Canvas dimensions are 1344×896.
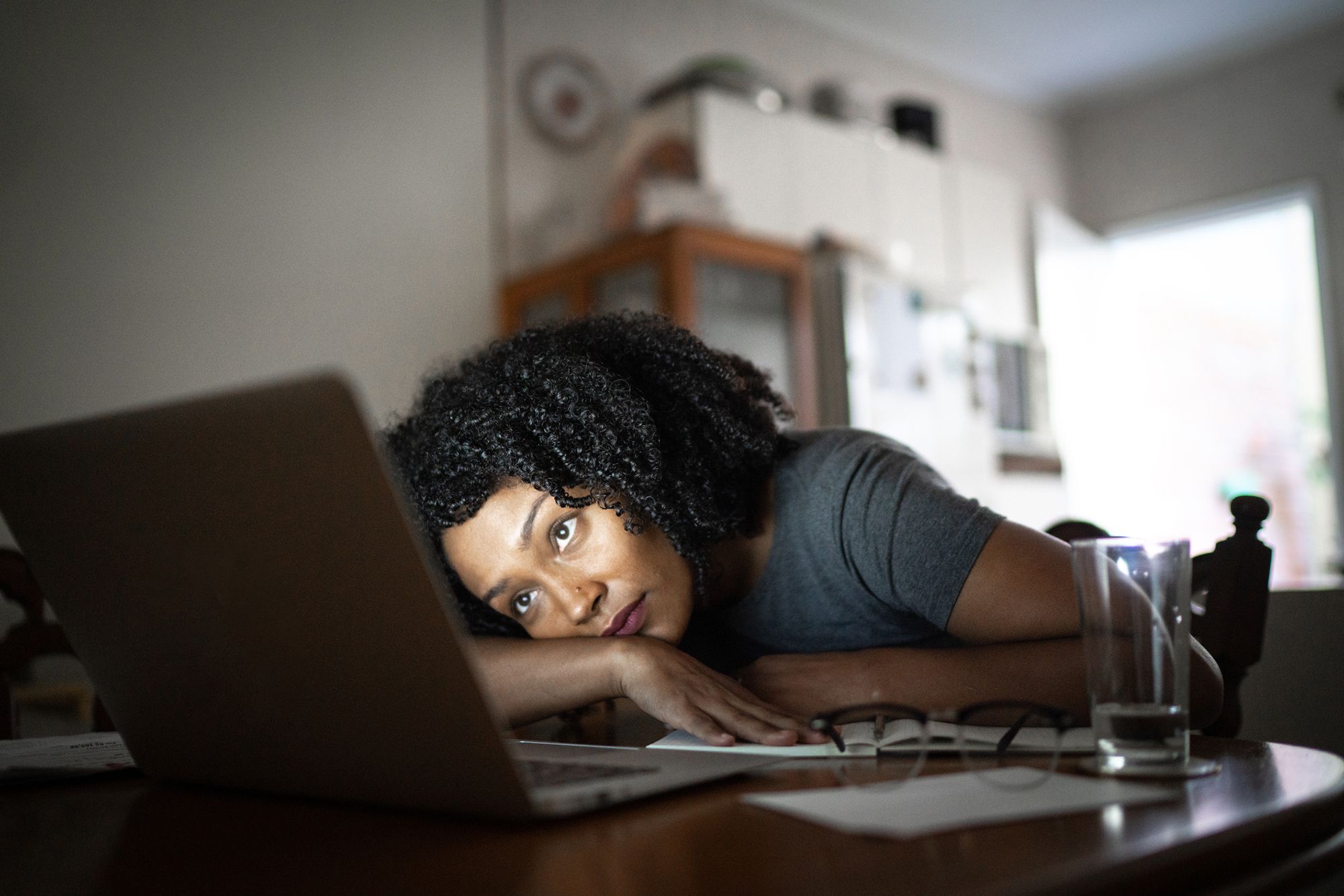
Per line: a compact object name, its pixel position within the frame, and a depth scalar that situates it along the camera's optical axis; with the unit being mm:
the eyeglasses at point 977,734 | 553
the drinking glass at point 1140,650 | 564
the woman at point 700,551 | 853
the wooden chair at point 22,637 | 1163
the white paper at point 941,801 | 453
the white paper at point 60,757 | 747
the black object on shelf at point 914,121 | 4000
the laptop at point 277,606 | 454
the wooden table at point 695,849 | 396
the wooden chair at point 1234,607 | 930
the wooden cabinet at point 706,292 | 2752
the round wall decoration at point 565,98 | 3248
